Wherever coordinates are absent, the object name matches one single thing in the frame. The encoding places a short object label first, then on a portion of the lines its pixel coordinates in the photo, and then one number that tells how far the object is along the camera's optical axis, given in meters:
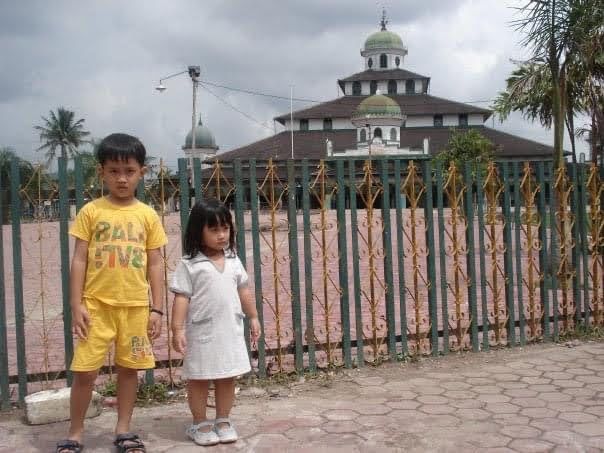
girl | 2.96
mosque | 46.73
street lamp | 21.77
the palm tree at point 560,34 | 6.79
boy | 2.78
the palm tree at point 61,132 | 50.75
